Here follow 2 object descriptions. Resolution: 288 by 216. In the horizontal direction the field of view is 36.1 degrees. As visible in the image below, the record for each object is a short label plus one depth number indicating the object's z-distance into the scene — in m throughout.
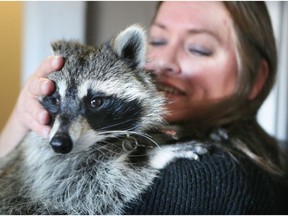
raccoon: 0.94
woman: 0.94
